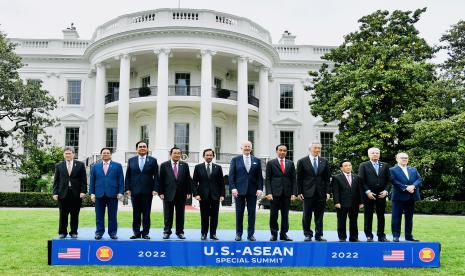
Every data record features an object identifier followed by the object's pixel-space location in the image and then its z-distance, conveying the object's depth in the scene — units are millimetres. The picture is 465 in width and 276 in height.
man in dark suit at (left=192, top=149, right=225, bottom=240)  9406
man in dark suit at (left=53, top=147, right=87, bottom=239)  9336
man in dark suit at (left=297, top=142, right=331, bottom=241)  9320
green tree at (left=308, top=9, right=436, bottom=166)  24531
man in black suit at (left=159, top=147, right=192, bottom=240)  9430
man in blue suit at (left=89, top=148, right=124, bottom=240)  9219
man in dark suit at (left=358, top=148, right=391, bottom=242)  9414
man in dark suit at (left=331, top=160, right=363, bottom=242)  9344
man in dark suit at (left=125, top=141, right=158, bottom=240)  9320
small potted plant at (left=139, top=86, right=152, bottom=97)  29672
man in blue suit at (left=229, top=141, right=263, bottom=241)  9273
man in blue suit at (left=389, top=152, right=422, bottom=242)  9414
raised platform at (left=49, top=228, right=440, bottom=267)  8594
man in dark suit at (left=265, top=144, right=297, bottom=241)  9312
